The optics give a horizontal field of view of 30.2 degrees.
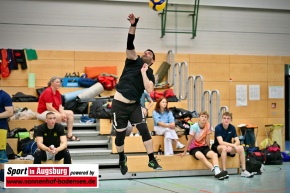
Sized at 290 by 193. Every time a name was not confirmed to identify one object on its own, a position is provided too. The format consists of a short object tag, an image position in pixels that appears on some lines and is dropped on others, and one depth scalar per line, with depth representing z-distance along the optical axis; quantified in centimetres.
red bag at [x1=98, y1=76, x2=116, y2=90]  1373
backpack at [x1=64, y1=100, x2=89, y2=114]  1288
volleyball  966
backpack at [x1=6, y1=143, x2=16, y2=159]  1027
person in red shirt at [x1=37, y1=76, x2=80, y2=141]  1123
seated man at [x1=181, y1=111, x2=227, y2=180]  1085
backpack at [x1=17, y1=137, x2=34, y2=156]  1084
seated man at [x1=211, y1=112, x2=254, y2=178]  1102
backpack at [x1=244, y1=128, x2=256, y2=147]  1441
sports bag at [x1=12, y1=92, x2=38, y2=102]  1282
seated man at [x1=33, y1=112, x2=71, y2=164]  960
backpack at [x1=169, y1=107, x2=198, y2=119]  1227
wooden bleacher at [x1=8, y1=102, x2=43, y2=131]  1188
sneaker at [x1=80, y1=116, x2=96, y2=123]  1251
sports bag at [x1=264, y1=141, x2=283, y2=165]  1340
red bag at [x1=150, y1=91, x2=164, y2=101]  1310
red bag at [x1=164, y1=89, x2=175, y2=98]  1338
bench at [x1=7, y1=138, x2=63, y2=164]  990
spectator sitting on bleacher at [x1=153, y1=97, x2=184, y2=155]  1131
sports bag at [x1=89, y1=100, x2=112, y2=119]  1205
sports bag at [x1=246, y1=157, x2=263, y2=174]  1128
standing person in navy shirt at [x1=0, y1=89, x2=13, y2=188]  925
